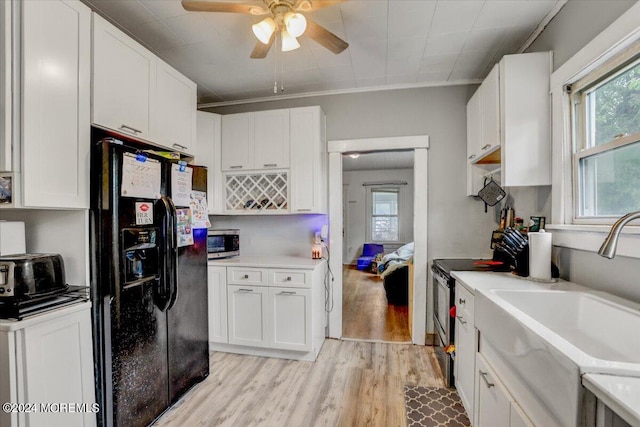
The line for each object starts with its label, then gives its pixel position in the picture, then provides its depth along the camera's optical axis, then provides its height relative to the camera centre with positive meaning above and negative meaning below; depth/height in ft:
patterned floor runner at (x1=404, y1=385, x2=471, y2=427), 5.78 -4.23
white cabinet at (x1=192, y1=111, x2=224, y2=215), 9.49 +2.03
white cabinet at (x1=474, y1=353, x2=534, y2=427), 3.37 -2.59
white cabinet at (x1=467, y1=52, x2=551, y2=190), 6.08 +1.99
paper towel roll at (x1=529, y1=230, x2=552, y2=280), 5.48 -0.84
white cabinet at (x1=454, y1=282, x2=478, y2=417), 5.28 -2.66
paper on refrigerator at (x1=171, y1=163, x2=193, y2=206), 6.06 +0.66
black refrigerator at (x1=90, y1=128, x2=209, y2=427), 4.72 -1.28
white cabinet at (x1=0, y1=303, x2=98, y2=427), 3.76 -2.22
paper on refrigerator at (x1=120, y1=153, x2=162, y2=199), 4.94 +0.69
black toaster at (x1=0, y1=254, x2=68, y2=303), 3.91 -0.90
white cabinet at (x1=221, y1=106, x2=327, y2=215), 9.07 +1.71
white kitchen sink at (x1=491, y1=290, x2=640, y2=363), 3.44 -1.52
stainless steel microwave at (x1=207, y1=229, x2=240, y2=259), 9.13 -0.96
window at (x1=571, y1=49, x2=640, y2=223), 4.39 +1.22
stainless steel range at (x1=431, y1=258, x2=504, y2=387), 6.71 -2.31
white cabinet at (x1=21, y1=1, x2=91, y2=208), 3.95 +1.68
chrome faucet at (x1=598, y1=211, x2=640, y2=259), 2.97 -0.28
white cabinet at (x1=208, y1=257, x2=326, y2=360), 8.17 -2.82
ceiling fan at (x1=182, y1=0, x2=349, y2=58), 4.61 +3.34
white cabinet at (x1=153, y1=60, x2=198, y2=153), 6.32 +2.49
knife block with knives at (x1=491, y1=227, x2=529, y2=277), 5.92 -0.83
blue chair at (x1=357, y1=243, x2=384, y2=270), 21.77 -3.27
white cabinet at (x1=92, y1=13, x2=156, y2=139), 4.95 +2.52
